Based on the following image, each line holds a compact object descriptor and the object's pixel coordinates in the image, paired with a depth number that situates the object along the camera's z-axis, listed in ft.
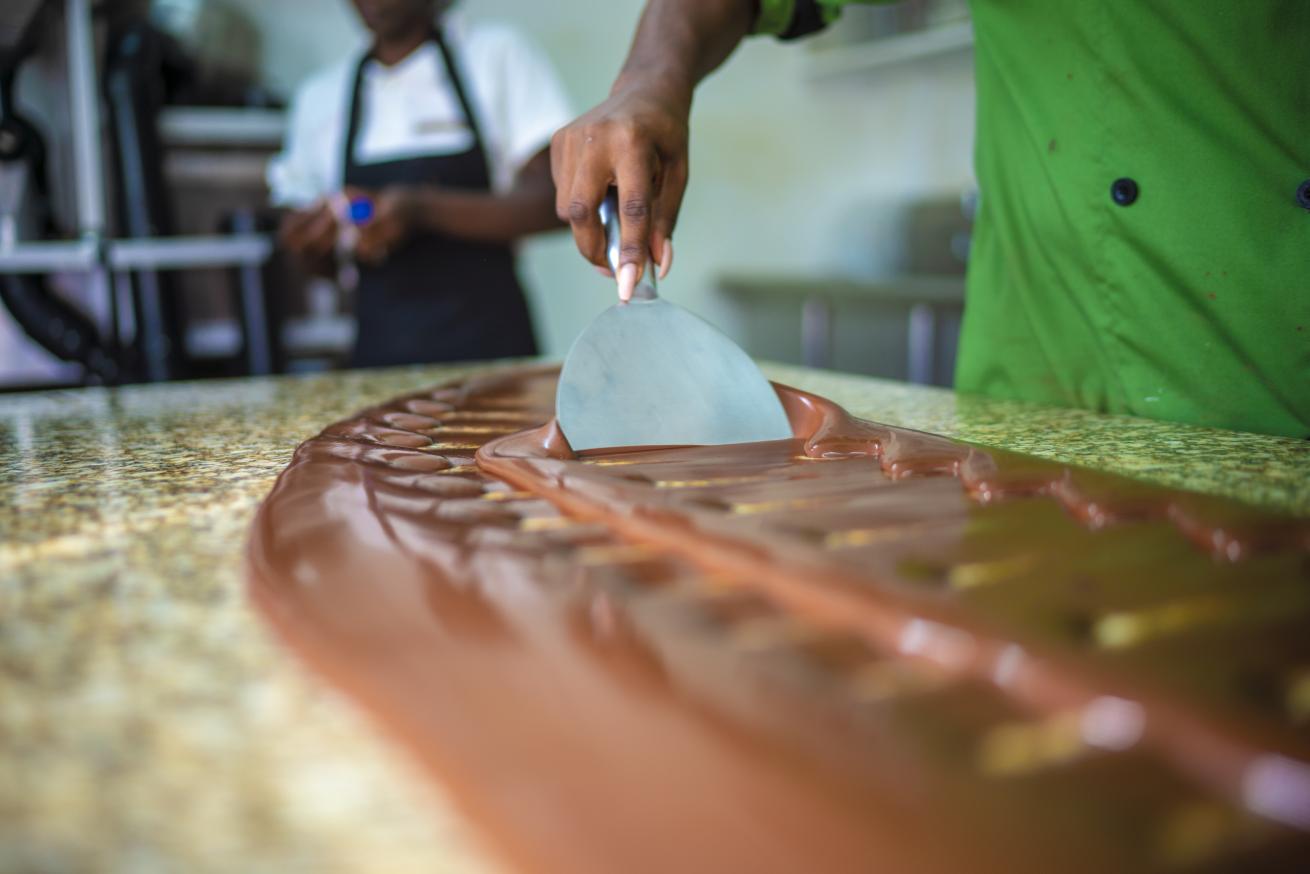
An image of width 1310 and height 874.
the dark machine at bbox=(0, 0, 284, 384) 8.64
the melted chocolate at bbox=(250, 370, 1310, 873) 1.08
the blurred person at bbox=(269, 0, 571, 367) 7.61
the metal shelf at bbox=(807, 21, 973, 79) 11.93
